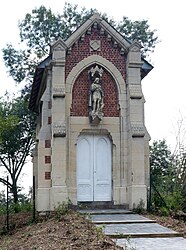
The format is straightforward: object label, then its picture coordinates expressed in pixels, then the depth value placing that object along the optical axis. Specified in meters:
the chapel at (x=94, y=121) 18.89
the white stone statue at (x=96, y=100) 19.38
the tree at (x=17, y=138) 34.25
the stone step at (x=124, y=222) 15.32
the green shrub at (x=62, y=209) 17.41
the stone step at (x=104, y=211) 17.93
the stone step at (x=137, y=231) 13.31
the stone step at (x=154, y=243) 11.76
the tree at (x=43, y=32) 33.31
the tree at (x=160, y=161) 27.55
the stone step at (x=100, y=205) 19.19
